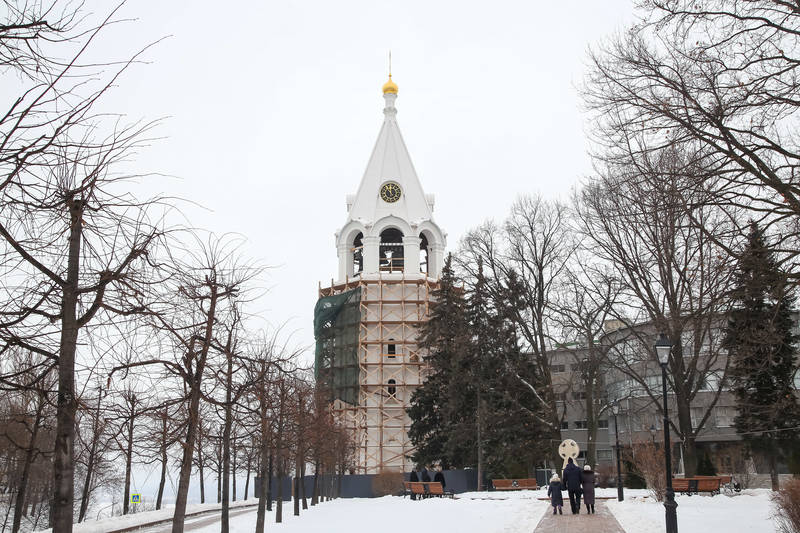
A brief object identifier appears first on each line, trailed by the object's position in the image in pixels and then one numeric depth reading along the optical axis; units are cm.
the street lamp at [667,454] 1452
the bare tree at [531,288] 3784
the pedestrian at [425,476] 3612
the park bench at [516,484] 3750
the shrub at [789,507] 1331
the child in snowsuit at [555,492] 2211
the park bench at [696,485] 2531
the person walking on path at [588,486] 2205
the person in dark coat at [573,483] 2225
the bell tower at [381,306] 5206
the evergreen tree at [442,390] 4275
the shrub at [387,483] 4506
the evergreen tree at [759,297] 1191
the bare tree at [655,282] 2458
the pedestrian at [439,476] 3609
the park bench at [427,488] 3375
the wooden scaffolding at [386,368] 5141
